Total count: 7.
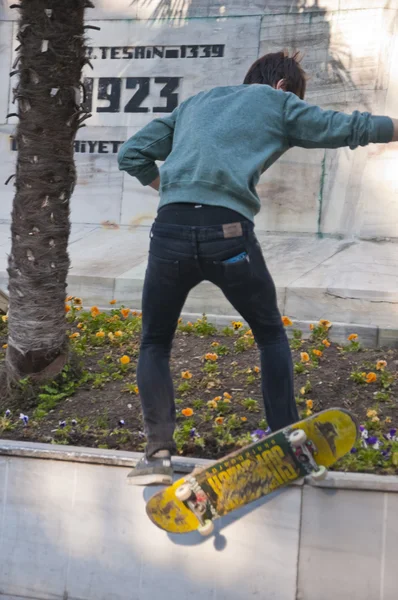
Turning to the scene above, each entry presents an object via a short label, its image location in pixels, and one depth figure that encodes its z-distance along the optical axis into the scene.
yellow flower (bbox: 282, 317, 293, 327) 5.35
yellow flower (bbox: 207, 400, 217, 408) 4.33
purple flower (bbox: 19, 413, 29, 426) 4.32
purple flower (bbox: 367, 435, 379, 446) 3.71
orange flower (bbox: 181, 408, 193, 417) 4.11
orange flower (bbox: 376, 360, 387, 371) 4.79
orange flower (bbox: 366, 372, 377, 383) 4.57
